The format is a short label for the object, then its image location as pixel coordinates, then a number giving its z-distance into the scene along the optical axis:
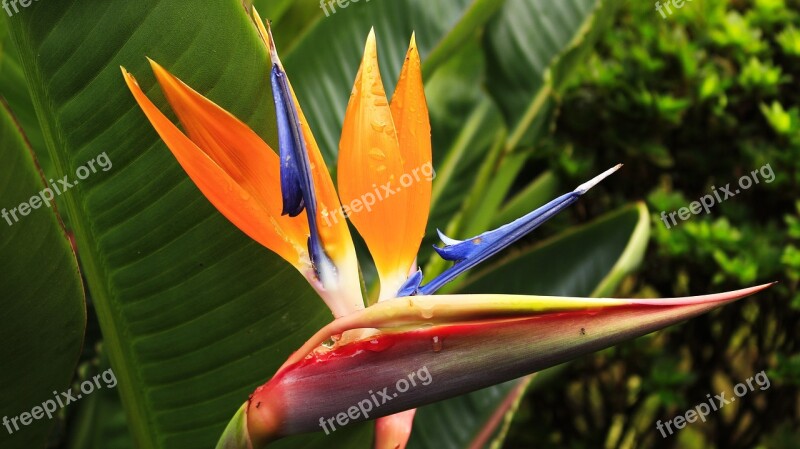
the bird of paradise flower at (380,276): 0.44
